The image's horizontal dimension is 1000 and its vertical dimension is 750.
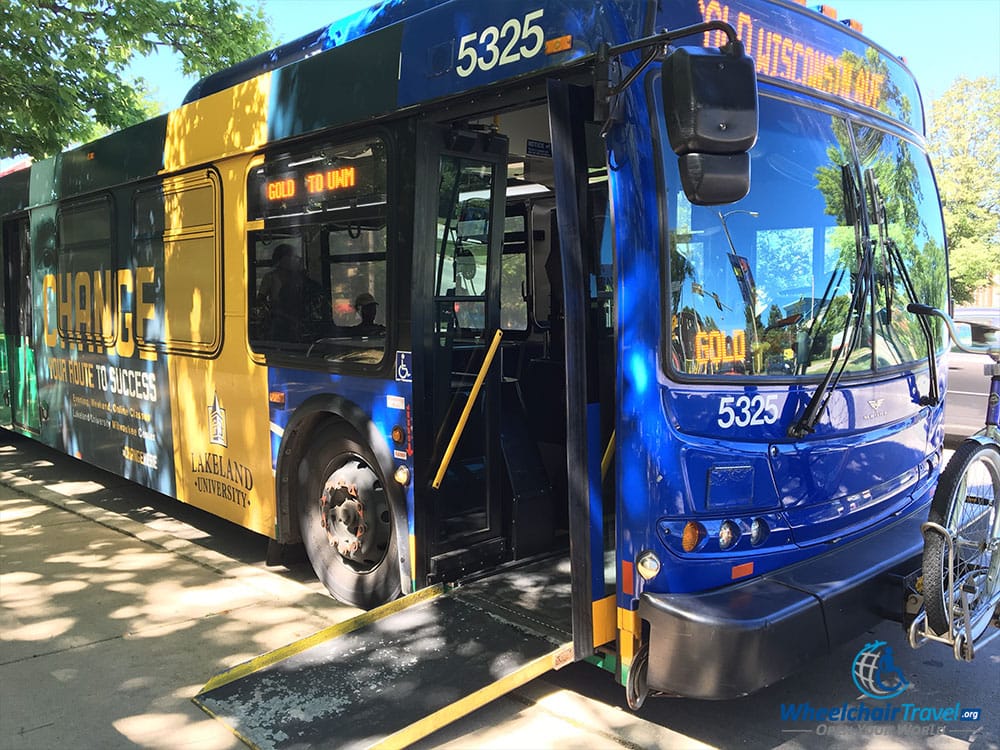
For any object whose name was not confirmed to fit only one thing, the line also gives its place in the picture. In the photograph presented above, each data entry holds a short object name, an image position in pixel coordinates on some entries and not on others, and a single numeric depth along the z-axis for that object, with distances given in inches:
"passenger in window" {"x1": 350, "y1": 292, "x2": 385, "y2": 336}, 165.3
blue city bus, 120.1
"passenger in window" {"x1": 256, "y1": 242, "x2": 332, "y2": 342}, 179.3
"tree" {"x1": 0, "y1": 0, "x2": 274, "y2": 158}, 317.1
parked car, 371.6
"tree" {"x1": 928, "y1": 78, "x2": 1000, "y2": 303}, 957.8
